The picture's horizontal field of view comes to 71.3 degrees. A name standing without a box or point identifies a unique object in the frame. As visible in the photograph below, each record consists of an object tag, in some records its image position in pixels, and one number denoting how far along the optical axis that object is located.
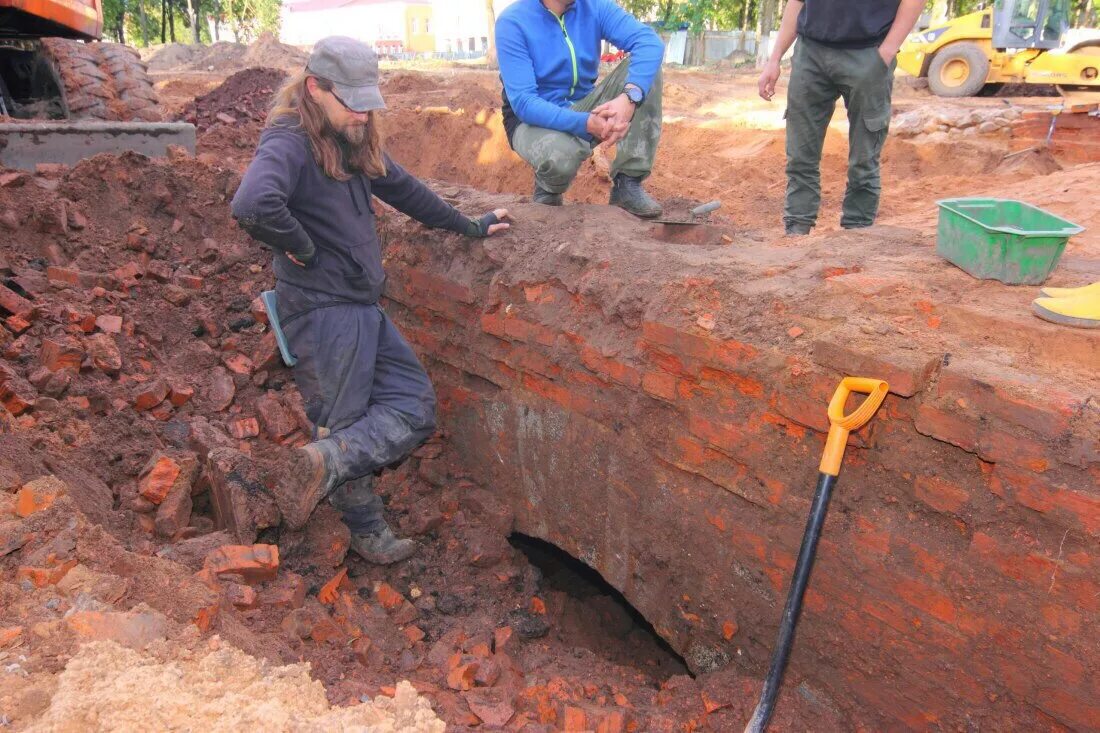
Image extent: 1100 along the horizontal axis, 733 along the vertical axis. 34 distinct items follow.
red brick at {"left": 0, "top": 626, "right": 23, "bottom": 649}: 1.90
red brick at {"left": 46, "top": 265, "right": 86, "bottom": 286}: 4.17
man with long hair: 3.02
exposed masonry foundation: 2.15
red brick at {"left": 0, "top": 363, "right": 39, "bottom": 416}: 3.29
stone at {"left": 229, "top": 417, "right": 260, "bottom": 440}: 3.78
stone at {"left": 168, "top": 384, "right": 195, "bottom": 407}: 3.80
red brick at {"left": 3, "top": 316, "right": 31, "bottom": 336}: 3.72
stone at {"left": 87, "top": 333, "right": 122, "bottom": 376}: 3.75
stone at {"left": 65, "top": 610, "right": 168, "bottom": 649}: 1.97
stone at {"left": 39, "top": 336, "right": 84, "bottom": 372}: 3.59
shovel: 2.26
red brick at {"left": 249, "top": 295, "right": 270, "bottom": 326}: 4.36
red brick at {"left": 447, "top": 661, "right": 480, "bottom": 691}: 2.78
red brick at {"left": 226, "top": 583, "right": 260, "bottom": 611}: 2.58
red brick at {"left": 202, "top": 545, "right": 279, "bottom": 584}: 2.75
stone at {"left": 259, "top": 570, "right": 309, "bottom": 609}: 2.76
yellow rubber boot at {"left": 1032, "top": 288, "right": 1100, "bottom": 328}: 2.28
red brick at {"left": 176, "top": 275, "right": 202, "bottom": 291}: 4.54
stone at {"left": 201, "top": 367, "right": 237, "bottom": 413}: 3.92
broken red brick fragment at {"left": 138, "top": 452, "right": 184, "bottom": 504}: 3.13
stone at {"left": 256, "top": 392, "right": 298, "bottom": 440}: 3.82
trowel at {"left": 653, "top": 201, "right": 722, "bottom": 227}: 4.08
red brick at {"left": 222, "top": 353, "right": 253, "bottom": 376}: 4.11
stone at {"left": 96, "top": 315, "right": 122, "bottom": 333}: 3.98
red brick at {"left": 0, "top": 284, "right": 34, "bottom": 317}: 3.77
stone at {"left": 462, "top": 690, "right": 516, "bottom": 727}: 2.53
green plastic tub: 2.66
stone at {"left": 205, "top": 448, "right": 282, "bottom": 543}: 3.13
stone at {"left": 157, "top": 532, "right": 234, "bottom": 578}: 2.76
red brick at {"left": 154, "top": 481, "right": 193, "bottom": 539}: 3.07
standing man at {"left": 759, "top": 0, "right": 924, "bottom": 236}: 4.08
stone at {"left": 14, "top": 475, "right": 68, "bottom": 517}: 2.46
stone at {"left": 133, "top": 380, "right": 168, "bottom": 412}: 3.67
